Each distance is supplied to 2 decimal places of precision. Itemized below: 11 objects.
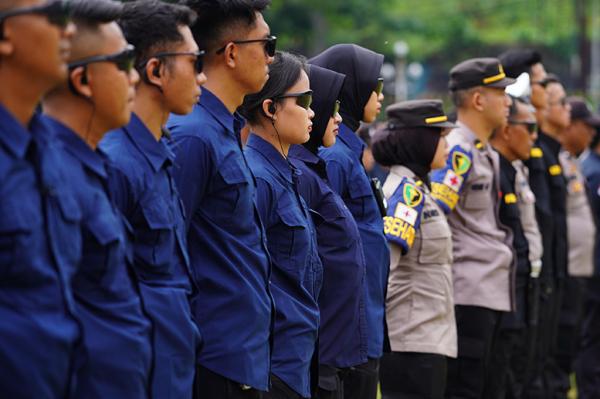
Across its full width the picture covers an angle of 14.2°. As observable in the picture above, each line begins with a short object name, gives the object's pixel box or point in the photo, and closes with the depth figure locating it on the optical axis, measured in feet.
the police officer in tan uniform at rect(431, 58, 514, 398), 45.93
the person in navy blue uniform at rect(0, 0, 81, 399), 18.45
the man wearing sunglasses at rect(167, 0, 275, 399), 26.21
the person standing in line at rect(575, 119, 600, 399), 63.08
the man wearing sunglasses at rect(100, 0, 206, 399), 23.15
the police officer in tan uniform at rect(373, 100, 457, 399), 40.14
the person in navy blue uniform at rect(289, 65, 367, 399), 33.99
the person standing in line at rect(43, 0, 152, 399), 20.71
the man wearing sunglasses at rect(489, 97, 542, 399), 48.51
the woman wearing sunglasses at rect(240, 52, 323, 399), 29.92
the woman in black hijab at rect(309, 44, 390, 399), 36.13
